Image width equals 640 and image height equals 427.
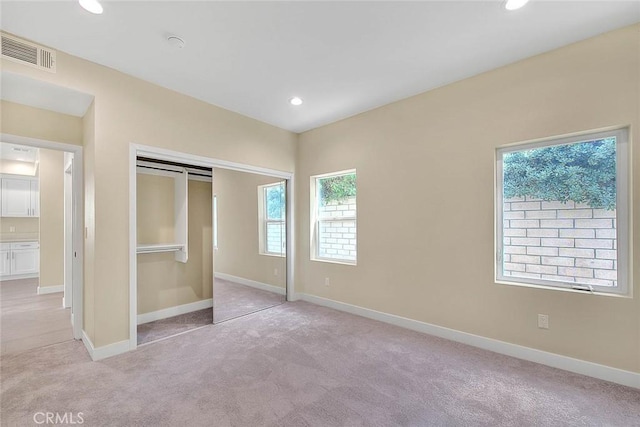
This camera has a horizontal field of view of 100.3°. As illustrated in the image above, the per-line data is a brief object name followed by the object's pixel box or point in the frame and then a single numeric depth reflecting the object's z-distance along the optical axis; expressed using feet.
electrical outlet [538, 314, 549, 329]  8.16
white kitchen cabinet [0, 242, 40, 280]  19.65
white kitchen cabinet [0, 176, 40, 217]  19.84
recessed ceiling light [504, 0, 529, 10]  6.33
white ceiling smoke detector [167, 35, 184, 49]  7.50
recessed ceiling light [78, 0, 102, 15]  6.24
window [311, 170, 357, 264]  13.66
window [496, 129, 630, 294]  7.48
